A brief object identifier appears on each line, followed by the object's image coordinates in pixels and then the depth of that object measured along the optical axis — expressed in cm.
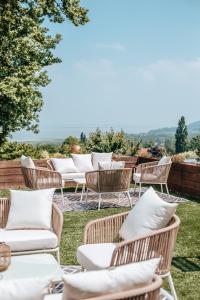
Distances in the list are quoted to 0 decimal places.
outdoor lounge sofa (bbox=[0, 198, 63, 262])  438
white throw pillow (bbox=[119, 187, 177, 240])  393
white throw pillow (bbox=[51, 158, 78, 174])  968
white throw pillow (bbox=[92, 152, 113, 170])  1027
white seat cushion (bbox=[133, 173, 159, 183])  895
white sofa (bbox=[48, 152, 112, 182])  967
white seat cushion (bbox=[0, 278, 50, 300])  200
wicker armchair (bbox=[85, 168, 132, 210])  786
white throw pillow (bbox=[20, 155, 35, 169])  852
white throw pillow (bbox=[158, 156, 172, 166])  918
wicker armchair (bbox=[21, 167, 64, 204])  824
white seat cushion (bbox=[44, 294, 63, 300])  246
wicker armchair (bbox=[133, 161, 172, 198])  890
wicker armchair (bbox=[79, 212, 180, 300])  337
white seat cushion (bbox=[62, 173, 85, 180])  958
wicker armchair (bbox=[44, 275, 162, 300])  220
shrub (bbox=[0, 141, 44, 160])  1264
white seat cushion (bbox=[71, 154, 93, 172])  1005
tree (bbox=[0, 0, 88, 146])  1562
